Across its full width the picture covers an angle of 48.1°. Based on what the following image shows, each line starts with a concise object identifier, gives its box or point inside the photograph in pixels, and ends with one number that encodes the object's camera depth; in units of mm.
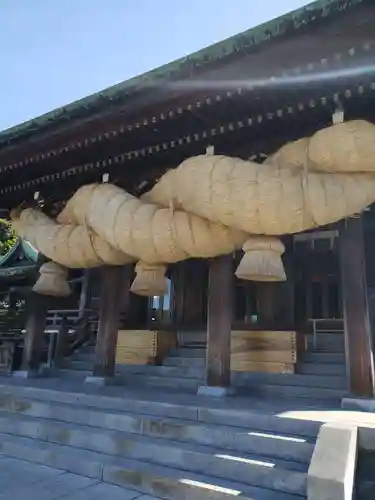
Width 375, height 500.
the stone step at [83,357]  6871
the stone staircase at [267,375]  4531
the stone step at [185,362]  5698
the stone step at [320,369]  4793
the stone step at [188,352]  6103
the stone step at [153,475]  2623
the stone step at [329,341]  5586
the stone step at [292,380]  4523
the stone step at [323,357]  5105
